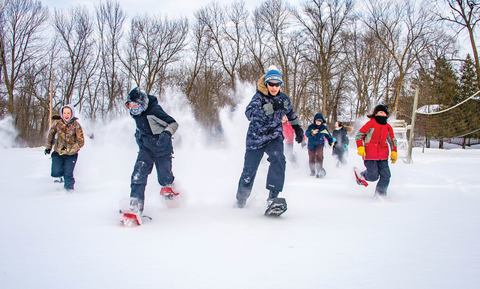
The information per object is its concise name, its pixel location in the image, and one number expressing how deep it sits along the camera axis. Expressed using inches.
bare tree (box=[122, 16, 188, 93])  1095.6
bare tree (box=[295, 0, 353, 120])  948.0
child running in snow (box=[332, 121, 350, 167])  395.9
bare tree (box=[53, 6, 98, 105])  1021.8
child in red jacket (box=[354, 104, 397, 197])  191.2
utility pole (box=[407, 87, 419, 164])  415.8
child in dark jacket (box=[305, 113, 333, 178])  321.1
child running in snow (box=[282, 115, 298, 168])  350.9
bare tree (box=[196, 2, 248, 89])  1142.3
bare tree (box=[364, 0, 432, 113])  959.6
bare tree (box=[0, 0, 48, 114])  919.0
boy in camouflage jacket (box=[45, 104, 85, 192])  215.2
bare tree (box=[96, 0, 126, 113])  1059.9
